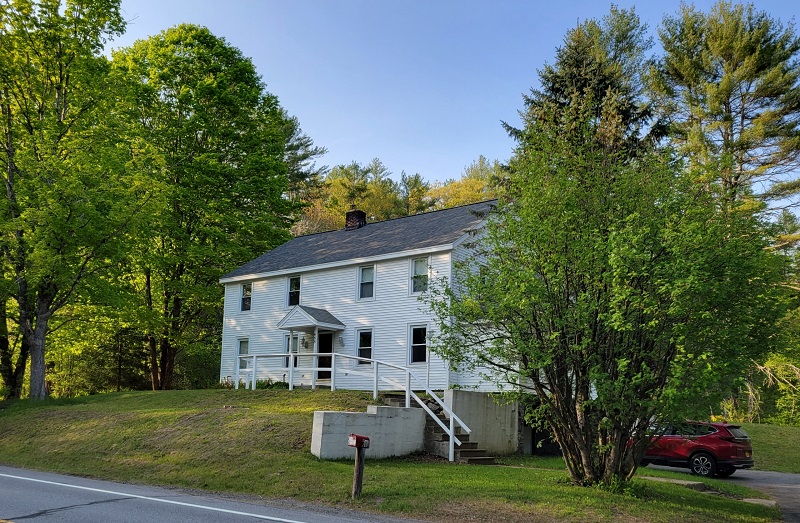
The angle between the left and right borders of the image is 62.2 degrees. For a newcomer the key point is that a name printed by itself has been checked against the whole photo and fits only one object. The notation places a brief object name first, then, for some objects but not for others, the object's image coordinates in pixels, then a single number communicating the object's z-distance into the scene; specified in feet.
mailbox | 36.91
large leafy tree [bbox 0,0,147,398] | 72.18
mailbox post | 36.35
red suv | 62.64
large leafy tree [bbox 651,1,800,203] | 100.73
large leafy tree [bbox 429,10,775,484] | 35.83
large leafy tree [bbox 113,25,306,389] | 102.58
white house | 77.61
